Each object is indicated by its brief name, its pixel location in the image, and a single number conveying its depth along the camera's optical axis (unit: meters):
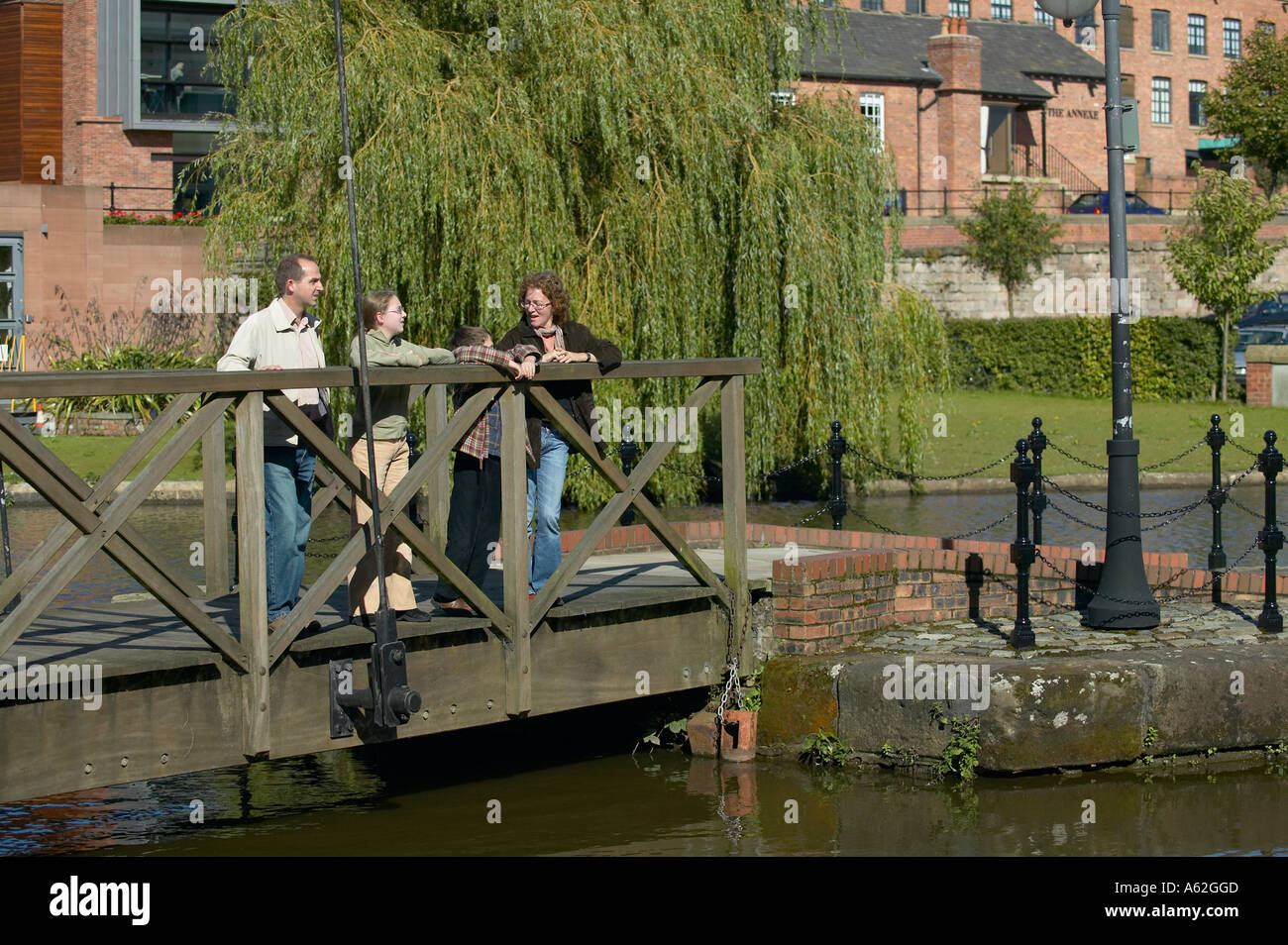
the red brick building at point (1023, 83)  50.41
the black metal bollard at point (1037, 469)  10.69
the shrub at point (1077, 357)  35.12
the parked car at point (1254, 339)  34.88
